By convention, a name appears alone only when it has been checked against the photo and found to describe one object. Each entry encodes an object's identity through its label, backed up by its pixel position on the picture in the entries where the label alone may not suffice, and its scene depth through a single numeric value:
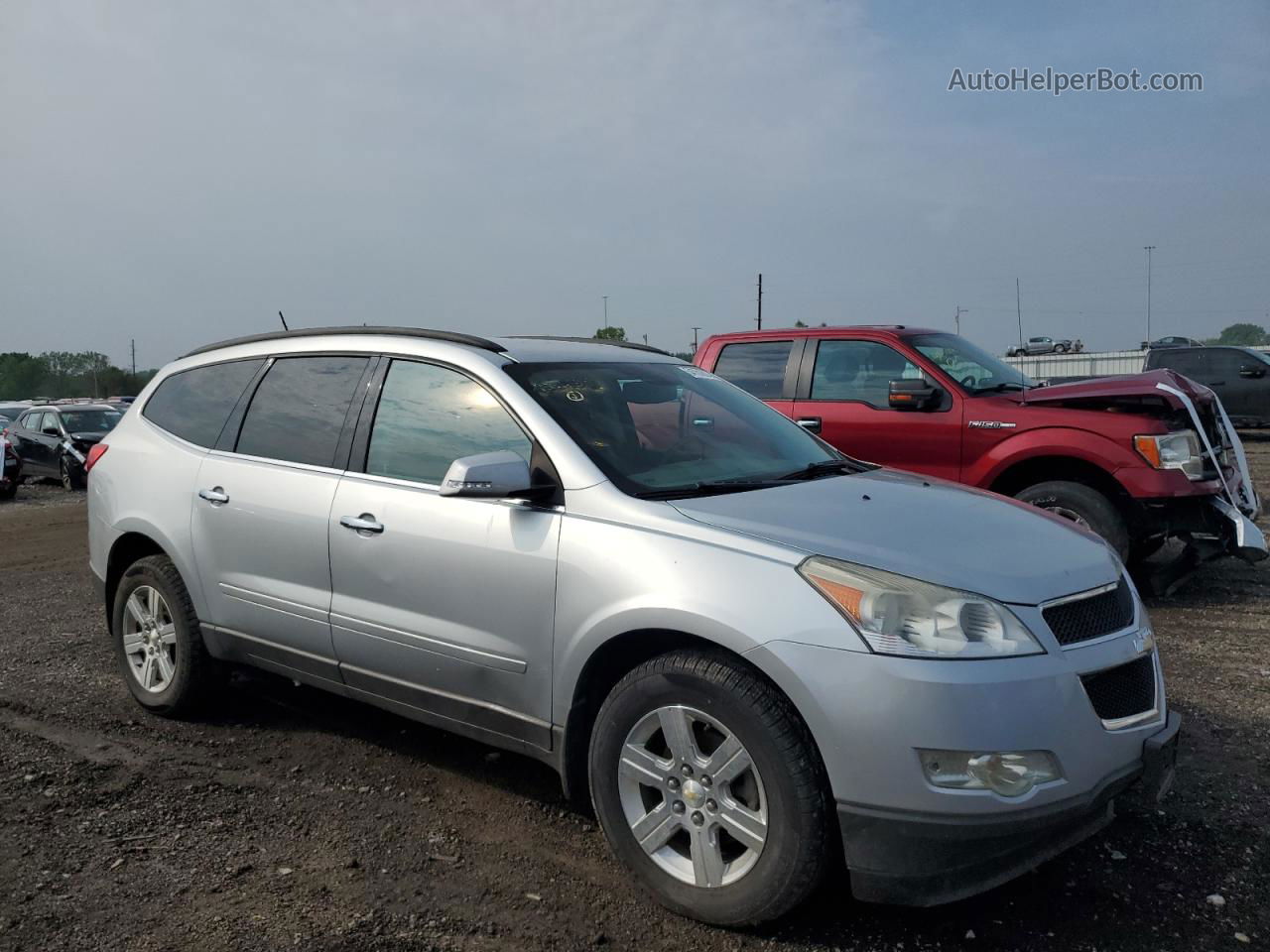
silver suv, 2.70
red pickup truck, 6.63
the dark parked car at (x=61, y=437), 18.77
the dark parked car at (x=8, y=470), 17.34
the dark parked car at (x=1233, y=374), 19.80
